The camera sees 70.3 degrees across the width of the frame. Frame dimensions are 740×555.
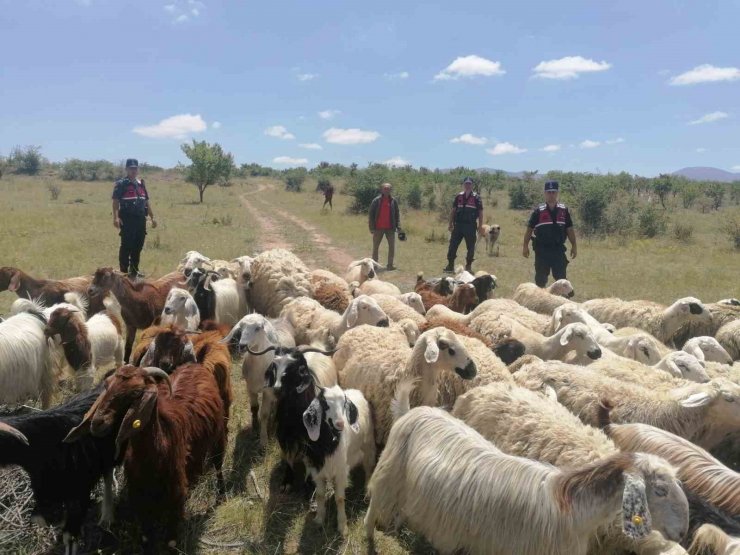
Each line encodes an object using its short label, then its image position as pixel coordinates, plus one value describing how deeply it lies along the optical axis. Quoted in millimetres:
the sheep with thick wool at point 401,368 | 4938
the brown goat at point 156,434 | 3357
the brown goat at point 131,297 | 7301
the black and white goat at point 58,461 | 3505
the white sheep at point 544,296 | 9180
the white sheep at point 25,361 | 5188
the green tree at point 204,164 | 39500
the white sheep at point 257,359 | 5422
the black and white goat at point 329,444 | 4090
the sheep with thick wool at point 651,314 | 7820
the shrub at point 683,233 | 23203
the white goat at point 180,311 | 6809
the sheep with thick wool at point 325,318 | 6879
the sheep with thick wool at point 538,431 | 3574
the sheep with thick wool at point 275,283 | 8688
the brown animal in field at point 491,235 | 19094
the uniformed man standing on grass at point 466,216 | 12805
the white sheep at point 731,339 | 7332
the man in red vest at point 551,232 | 9852
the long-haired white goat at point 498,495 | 2992
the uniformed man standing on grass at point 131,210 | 9898
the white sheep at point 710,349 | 6707
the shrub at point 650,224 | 24516
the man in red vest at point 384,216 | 13812
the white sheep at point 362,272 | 10945
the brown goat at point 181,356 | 4965
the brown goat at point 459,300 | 9109
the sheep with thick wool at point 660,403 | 4605
